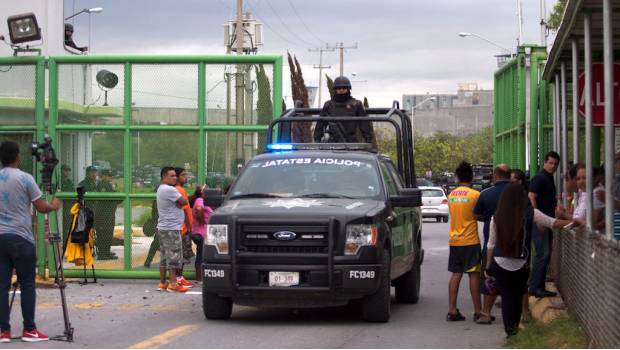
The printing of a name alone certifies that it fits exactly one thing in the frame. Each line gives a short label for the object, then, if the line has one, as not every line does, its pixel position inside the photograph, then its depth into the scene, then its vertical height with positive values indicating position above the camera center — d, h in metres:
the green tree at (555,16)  38.25 +6.04
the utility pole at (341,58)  82.20 +9.65
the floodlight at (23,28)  16.67 +2.45
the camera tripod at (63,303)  10.53 -1.14
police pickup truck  11.61 -0.59
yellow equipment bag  16.66 -1.01
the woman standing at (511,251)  10.23 -0.64
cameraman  10.42 -0.52
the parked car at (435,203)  41.66 -0.73
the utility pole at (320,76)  83.81 +8.51
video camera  11.56 +0.27
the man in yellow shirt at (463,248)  12.32 -0.73
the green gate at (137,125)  17.02 +0.97
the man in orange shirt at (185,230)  16.06 -0.68
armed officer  15.36 +1.00
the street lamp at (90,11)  32.80 +5.74
